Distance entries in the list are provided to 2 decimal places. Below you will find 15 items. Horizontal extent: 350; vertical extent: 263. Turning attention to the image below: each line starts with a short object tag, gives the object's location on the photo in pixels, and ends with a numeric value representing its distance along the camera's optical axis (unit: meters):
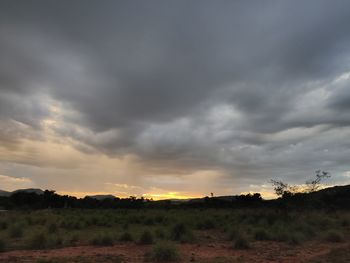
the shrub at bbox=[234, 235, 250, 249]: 20.20
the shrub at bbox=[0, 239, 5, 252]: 18.67
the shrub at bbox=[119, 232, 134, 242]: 22.83
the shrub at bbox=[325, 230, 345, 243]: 22.89
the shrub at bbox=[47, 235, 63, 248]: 20.42
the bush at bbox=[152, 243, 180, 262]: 16.34
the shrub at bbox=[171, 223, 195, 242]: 22.66
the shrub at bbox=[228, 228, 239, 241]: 23.42
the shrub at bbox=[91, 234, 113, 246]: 21.05
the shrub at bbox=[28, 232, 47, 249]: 20.17
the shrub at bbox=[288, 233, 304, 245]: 22.33
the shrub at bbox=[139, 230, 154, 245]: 21.57
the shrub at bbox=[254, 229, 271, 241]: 24.15
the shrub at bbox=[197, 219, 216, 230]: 32.23
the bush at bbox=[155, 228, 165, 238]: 24.12
